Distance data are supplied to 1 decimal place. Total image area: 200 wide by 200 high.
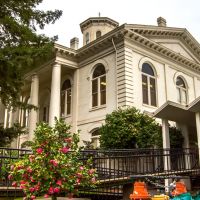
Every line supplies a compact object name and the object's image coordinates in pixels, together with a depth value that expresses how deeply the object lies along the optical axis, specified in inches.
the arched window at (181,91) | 1066.1
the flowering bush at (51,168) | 296.7
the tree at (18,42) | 575.4
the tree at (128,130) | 721.6
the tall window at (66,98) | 1074.2
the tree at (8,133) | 738.8
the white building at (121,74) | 895.7
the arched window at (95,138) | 923.4
